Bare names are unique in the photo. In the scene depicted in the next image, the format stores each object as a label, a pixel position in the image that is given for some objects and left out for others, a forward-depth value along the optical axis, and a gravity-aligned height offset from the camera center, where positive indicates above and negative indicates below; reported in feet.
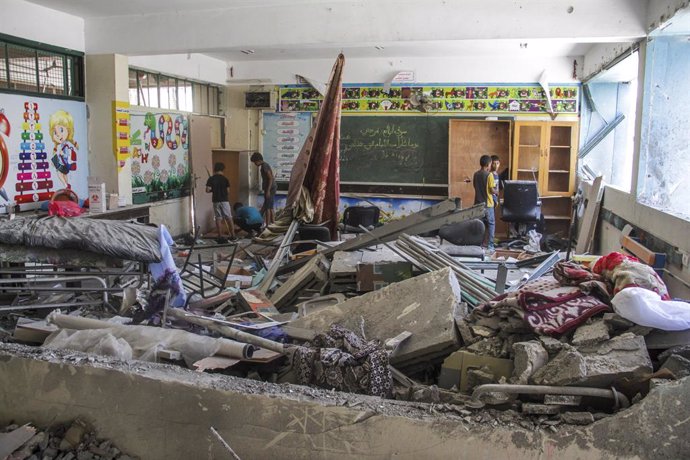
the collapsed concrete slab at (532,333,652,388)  8.99 -3.11
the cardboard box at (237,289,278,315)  16.14 -3.99
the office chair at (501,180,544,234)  33.14 -2.36
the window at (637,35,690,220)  19.79 +1.23
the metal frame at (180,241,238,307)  17.69 -3.99
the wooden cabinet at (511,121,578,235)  35.65 -0.14
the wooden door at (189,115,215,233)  35.96 -0.66
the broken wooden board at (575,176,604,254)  28.14 -2.64
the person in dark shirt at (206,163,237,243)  34.76 -2.29
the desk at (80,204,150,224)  24.95 -2.50
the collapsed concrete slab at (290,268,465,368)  12.09 -3.44
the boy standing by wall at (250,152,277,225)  36.88 -1.72
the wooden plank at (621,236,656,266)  17.78 -2.86
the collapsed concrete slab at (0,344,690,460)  8.07 -3.75
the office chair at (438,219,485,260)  24.17 -3.09
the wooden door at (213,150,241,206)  39.37 -0.32
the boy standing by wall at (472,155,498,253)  31.91 -1.54
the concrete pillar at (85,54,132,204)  26.96 +2.16
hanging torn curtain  24.71 +0.06
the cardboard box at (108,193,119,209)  26.23 -1.98
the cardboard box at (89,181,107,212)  24.99 -1.72
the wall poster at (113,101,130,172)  27.11 +1.05
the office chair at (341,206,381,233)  34.47 -3.32
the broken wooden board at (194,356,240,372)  10.48 -3.63
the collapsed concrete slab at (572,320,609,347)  10.00 -2.93
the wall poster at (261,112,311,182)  39.40 +1.19
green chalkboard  37.70 +0.57
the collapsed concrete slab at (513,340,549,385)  9.73 -3.29
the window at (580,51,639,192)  32.58 +1.93
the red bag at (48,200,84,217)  19.35 -1.78
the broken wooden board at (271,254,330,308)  18.70 -3.92
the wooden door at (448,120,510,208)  36.91 +0.68
